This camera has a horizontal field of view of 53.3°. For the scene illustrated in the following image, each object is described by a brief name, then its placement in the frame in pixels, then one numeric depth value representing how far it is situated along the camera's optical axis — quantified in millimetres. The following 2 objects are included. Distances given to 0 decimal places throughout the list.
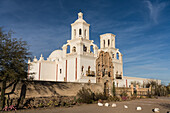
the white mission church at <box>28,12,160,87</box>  32312
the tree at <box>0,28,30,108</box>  11784
